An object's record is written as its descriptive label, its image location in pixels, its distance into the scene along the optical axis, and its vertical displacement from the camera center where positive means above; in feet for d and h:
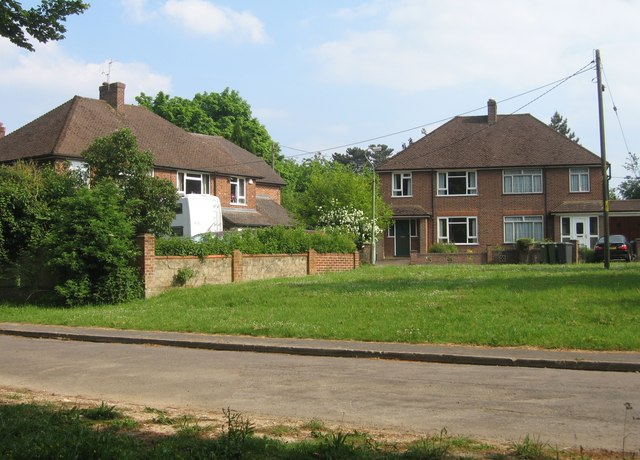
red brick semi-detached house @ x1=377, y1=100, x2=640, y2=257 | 145.28 +11.24
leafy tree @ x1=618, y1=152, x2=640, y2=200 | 267.39 +22.62
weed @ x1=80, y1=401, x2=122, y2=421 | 23.98 -5.72
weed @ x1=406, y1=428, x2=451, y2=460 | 18.66 -5.66
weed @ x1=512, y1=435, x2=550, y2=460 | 19.08 -5.78
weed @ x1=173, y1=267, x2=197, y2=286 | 76.64 -3.22
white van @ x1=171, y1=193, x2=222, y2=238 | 102.63 +4.49
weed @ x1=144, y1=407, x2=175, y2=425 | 23.56 -5.90
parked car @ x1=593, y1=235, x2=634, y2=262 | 114.42 -1.55
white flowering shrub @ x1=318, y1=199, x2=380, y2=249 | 137.59 +4.62
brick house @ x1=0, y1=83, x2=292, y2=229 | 120.06 +18.42
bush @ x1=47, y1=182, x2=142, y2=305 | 70.38 -0.38
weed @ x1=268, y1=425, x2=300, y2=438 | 22.01 -5.93
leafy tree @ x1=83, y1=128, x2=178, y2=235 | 88.63 +9.03
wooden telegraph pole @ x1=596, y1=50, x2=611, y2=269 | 81.46 +10.37
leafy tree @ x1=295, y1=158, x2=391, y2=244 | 145.48 +9.82
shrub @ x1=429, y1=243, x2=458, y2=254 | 132.98 -1.04
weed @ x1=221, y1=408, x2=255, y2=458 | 18.45 -5.39
